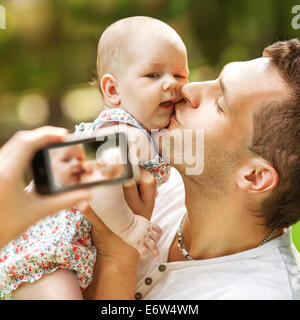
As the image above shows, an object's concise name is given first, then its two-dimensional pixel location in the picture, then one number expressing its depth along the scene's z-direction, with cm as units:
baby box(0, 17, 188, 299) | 148
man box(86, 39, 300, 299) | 154
